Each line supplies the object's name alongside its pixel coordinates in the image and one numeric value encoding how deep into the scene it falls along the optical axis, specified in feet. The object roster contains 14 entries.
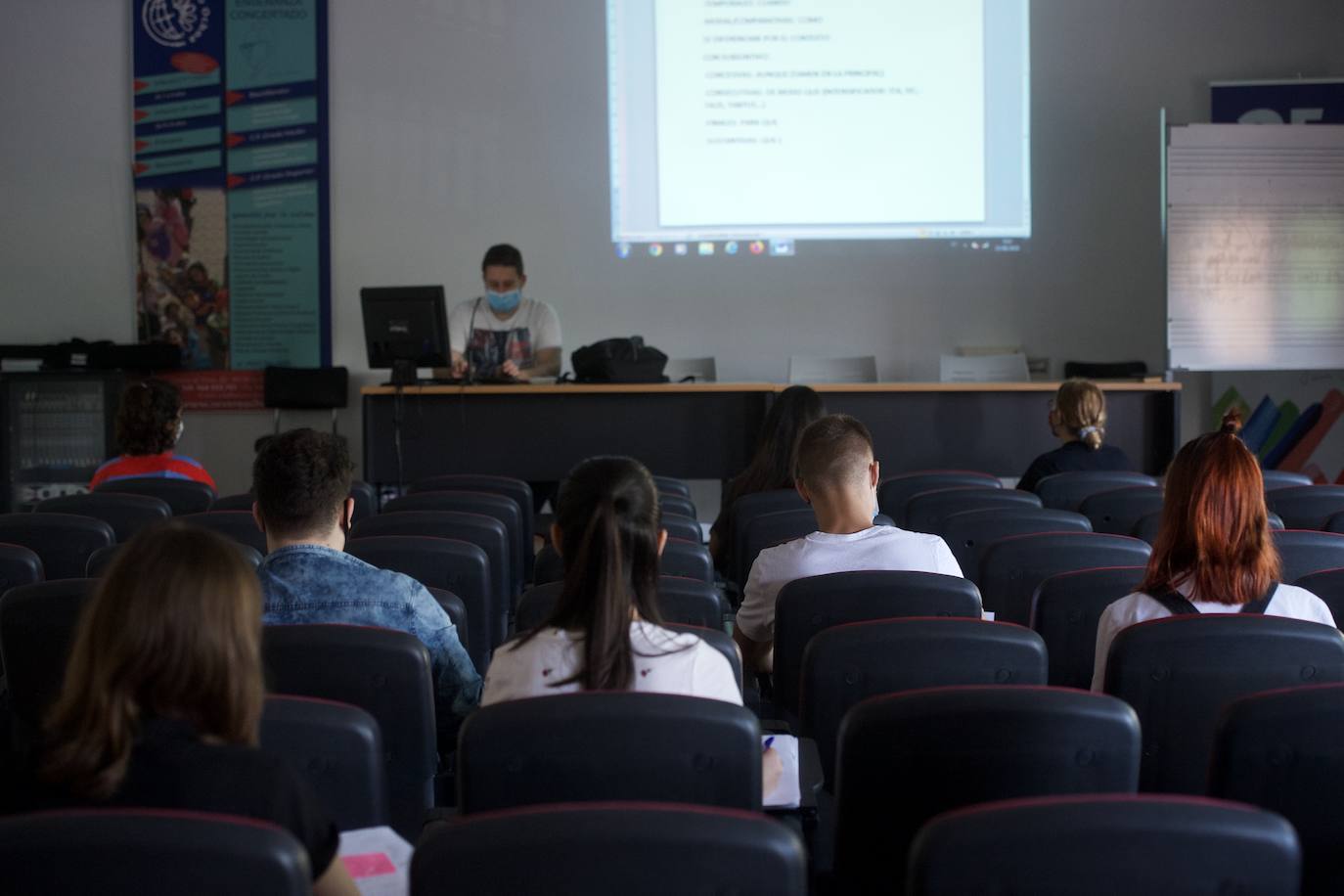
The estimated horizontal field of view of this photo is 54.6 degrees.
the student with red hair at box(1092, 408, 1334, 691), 8.25
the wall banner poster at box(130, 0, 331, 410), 27.43
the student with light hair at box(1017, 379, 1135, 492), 16.98
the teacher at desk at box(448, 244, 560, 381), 23.11
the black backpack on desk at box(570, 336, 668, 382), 22.13
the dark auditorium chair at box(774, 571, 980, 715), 8.47
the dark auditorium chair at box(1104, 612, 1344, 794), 7.01
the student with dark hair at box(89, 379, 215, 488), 15.96
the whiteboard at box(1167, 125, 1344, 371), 24.94
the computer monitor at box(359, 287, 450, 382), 21.93
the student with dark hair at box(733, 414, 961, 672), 9.80
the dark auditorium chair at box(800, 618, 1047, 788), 7.02
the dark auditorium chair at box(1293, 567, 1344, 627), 9.41
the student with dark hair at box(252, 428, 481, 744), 8.14
